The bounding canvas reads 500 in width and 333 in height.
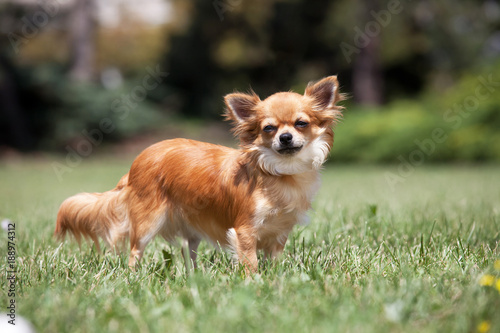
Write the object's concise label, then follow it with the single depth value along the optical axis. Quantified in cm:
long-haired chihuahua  298
